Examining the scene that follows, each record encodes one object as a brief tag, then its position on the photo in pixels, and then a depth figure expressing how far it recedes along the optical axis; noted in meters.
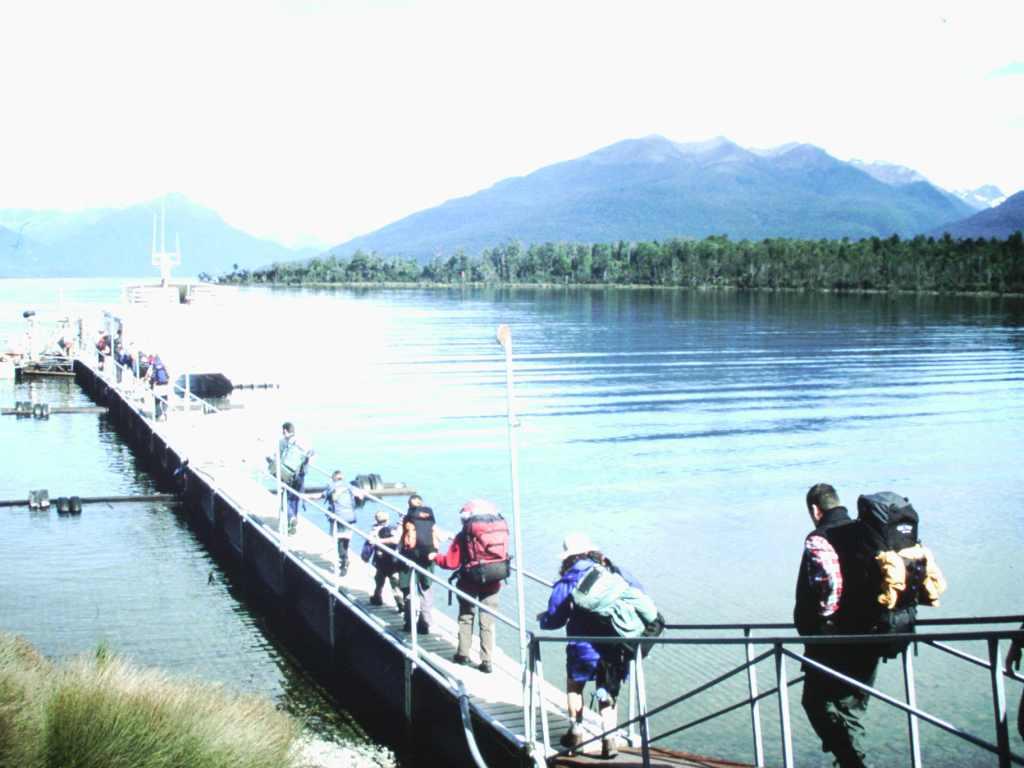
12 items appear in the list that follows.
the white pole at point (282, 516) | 21.30
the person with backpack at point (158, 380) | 41.22
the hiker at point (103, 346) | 58.66
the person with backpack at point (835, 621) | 8.34
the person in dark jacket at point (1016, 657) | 6.78
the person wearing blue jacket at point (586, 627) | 10.09
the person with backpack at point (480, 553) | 12.94
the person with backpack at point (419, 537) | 15.15
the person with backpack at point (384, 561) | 16.84
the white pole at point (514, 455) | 11.04
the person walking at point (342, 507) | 19.47
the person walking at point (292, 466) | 22.08
